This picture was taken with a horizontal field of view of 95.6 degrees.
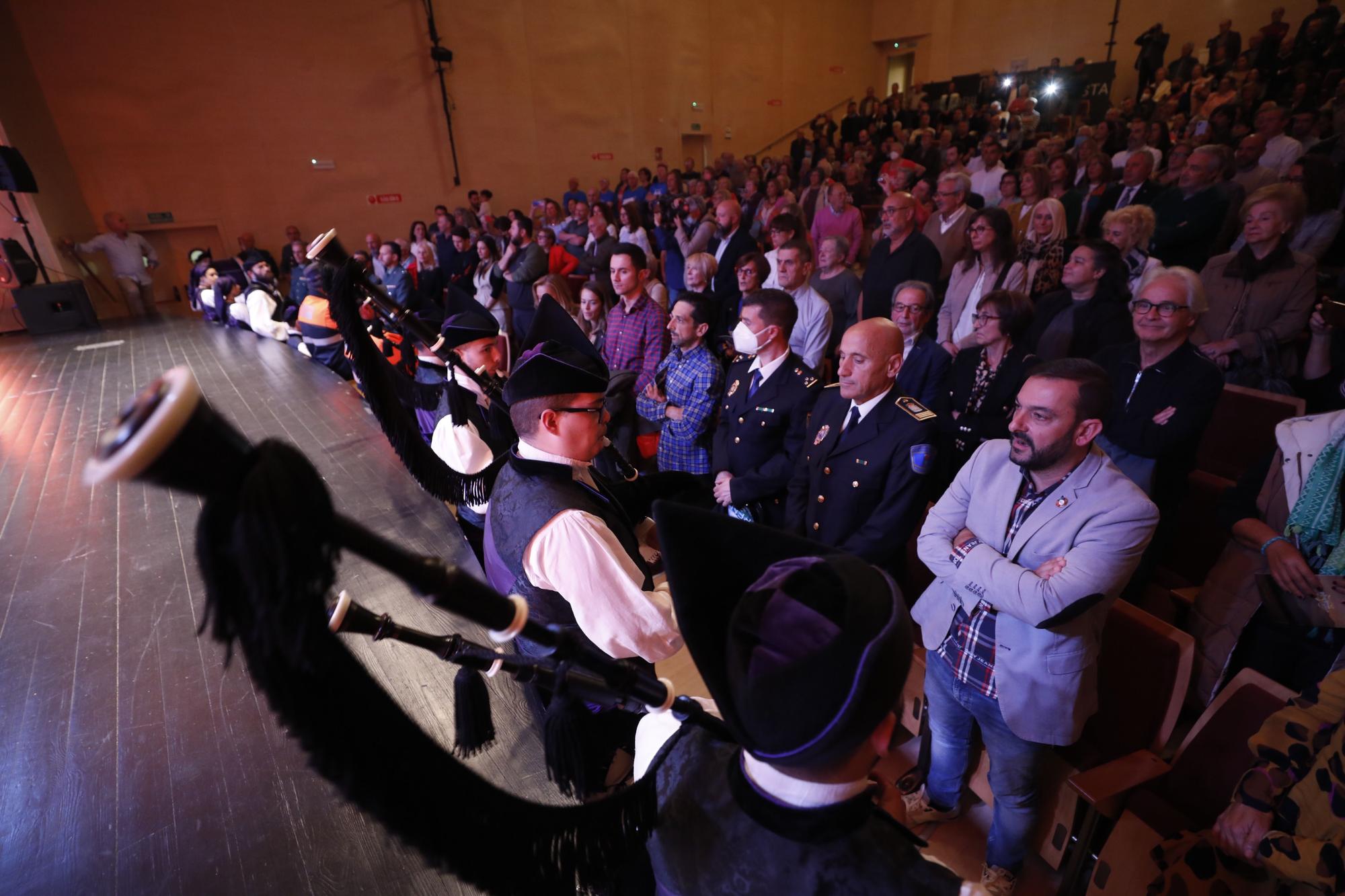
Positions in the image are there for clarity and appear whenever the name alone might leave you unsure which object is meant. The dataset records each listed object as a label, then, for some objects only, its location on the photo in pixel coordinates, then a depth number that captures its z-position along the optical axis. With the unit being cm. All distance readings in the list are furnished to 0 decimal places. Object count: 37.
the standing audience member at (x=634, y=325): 406
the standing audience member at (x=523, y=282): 657
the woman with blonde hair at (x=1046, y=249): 413
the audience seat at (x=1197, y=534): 280
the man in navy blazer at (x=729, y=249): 555
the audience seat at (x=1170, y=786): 162
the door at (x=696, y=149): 1703
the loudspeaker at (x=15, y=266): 948
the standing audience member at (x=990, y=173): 735
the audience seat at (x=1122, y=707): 182
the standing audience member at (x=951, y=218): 498
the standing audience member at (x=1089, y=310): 324
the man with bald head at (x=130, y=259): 1042
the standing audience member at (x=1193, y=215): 448
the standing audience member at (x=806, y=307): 396
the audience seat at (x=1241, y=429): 308
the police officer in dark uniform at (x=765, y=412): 293
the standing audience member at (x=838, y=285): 444
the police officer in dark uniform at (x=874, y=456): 227
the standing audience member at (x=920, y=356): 327
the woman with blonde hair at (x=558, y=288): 458
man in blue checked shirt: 338
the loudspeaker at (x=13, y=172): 858
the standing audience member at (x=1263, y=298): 323
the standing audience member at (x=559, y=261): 721
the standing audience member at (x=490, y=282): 770
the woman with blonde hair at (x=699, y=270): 462
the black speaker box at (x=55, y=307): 951
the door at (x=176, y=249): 1144
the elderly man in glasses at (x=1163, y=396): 249
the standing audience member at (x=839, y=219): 608
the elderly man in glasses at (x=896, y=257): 445
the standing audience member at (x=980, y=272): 389
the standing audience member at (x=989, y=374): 306
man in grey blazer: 160
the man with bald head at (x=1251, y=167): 525
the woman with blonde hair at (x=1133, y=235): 379
